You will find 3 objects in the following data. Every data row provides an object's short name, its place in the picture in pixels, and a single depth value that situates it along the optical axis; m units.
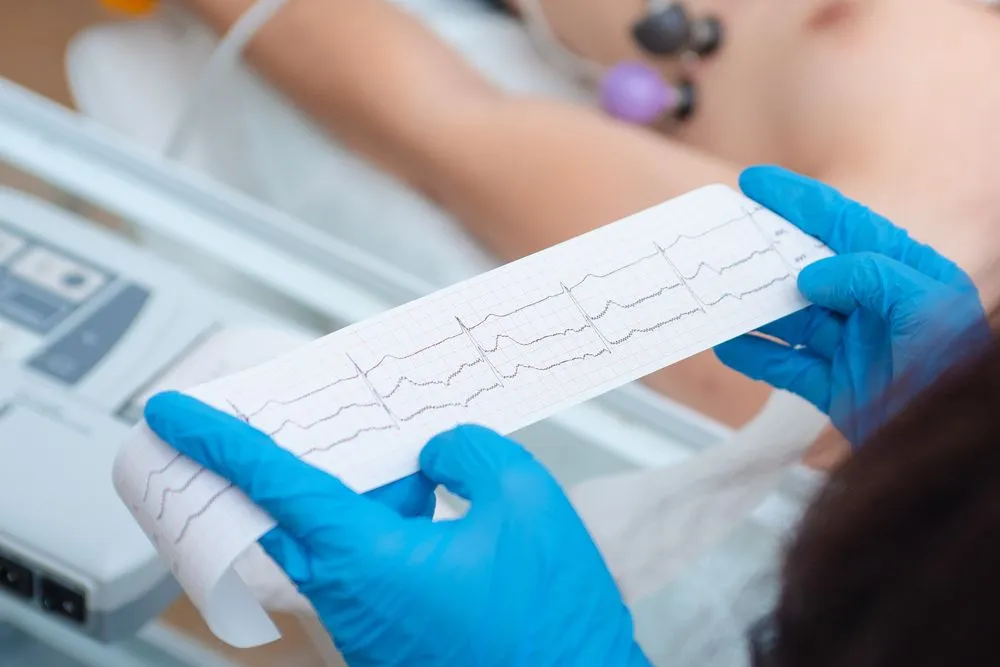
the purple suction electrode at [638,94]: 1.11
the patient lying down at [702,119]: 0.88
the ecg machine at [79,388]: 0.59
